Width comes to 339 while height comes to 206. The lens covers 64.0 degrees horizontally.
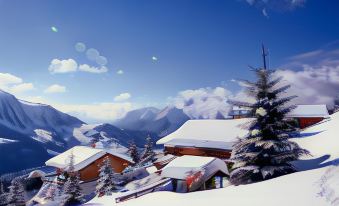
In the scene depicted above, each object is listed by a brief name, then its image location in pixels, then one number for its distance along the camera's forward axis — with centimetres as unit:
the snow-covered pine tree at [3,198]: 2797
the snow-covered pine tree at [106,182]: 2684
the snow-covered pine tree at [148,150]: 4744
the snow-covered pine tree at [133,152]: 5118
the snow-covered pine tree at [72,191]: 2308
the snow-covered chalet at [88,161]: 3292
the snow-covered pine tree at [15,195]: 2583
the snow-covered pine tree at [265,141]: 1425
